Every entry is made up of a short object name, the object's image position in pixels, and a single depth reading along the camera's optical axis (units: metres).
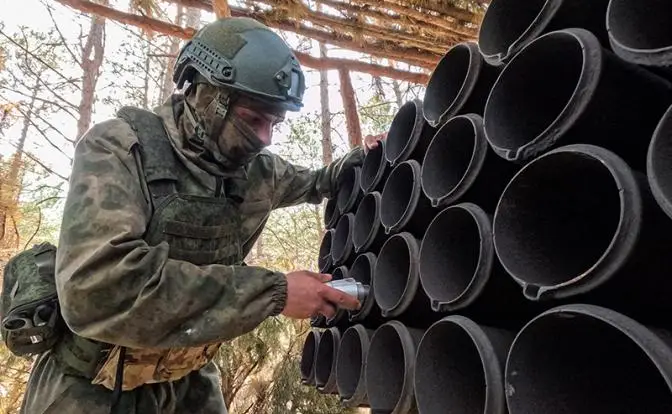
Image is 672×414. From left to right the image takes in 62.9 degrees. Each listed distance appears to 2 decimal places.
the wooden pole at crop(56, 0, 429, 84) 3.85
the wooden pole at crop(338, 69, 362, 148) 4.64
